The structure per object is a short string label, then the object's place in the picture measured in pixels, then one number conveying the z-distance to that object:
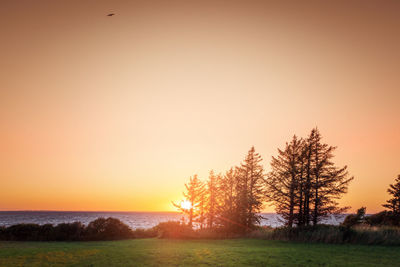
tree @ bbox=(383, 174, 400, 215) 51.49
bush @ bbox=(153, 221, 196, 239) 35.00
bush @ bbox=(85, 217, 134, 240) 35.88
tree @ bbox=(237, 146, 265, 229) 42.16
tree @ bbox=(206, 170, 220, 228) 57.81
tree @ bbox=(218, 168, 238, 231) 40.75
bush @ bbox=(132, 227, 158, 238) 38.56
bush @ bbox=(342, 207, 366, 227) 48.30
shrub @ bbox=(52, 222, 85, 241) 34.97
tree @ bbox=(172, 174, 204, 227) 58.53
